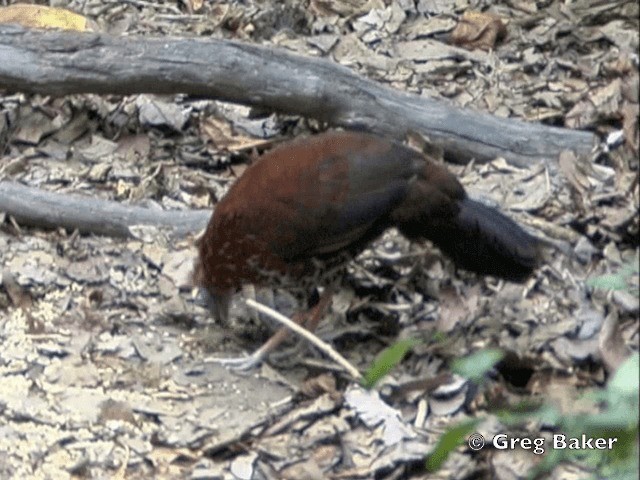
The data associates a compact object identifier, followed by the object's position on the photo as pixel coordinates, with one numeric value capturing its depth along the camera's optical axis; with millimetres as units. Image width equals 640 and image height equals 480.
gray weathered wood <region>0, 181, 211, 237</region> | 11844
